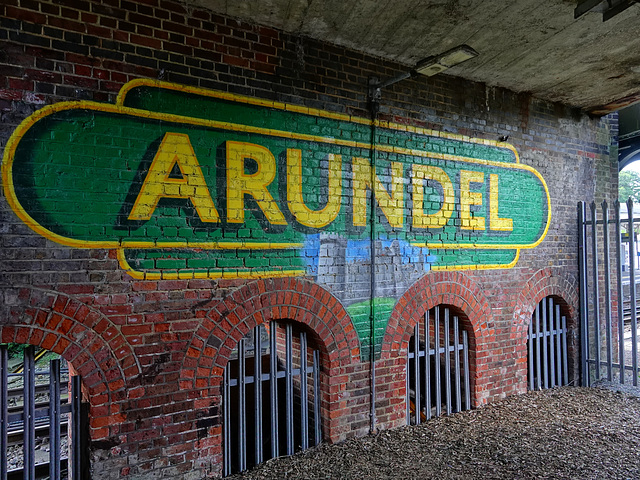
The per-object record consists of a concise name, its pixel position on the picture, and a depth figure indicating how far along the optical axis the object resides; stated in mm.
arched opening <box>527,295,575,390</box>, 6574
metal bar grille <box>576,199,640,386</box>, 6444
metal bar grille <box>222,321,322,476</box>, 4352
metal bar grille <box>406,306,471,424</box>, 5512
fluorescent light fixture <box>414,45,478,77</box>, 3891
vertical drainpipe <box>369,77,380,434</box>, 4938
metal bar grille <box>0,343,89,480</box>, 3346
